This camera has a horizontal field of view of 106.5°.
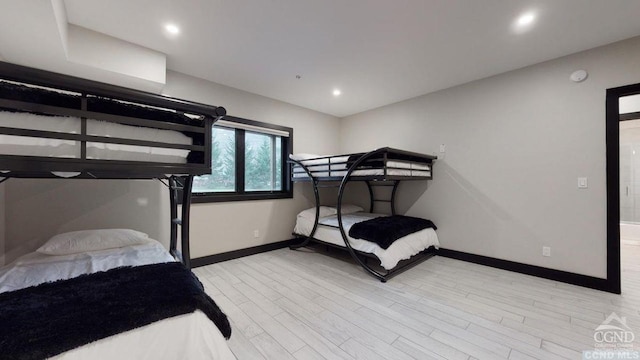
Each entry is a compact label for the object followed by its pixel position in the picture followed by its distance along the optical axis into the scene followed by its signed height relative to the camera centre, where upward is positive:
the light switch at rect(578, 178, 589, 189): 2.36 -0.02
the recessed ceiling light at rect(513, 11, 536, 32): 1.88 +1.30
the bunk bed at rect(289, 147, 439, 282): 2.61 -0.54
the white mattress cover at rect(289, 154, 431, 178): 2.72 +0.16
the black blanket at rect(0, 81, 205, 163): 0.93 +0.33
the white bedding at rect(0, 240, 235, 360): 0.87 -0.61
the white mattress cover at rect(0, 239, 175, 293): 1.29 -0.54
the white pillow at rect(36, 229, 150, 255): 1.73 -0.47
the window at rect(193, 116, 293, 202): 3.17 +0.25
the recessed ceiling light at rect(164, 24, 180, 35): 2.00 +1.29
